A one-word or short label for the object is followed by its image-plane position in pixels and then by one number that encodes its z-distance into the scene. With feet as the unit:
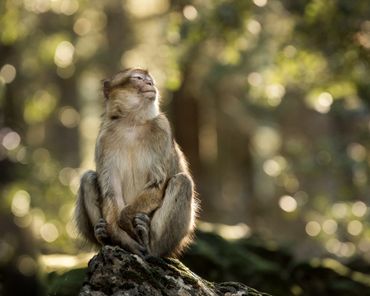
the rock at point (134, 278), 42.14
